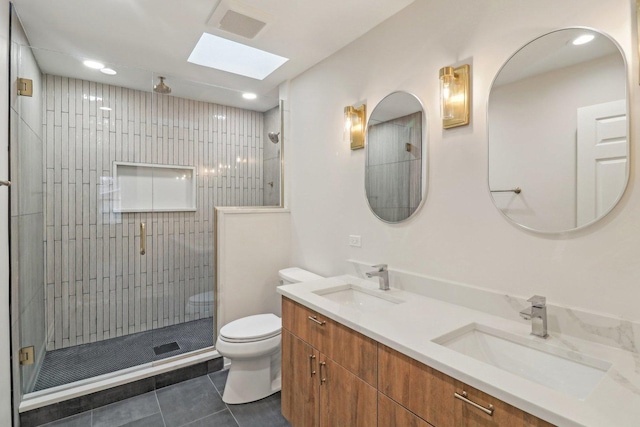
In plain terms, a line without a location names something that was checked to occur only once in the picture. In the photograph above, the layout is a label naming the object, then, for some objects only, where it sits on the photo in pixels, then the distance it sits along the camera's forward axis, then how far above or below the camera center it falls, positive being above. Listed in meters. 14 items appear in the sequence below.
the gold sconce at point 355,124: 2.26 +0.63
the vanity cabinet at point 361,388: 1.02 -0.70
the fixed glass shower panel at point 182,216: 2.90 -0.05
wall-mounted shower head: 3.19 +0.75
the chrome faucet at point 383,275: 1.96 -0.39
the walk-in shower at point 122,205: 2.44 +0.05
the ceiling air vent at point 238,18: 1.92 +1.23
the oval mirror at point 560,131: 1.20 +0.34
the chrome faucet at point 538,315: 1.25 -0.40
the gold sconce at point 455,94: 1.63 +0.61
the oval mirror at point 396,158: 1.91 +0.35
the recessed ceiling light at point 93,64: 2.48 +1.15
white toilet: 2.24 -1.06
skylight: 2.60 +1.33
